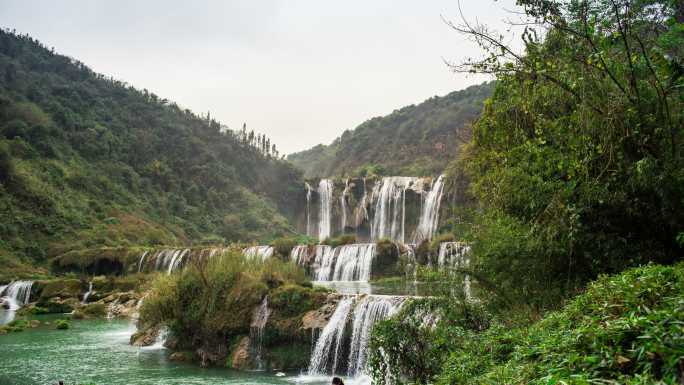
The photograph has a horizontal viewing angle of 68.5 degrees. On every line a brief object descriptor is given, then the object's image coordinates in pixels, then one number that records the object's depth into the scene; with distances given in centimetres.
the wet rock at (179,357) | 1492
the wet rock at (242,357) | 1414
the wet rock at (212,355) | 1457
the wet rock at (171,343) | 1605
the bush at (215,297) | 1491
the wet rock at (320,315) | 1399
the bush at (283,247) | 3159
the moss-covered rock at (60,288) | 2874
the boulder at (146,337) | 1727
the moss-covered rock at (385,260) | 2844
